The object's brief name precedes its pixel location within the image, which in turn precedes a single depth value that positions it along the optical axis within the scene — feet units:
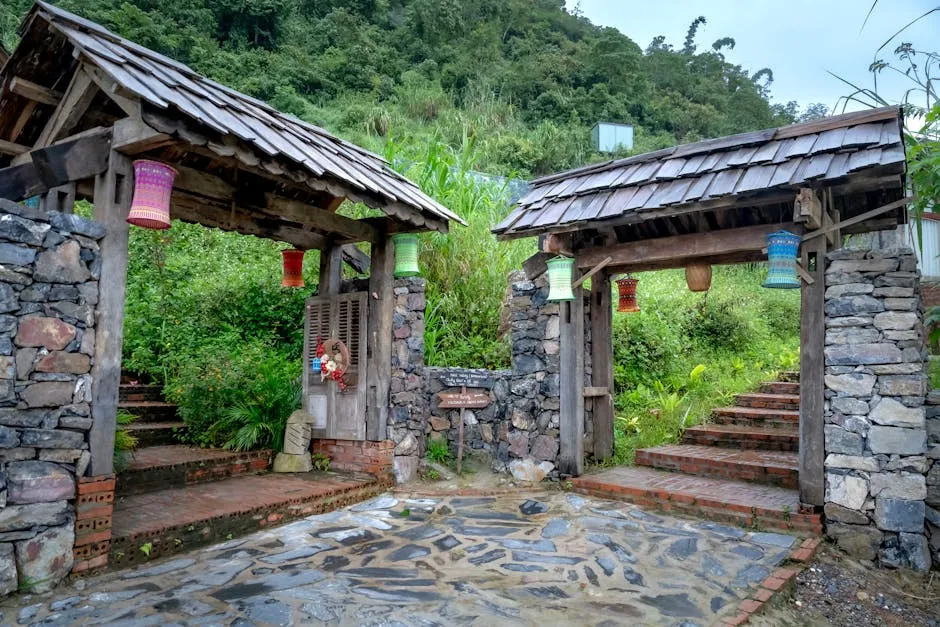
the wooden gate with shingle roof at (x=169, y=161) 14.76
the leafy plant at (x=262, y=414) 23.82
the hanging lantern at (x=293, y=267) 24.66
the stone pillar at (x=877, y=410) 16.71
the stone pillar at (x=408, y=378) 23.61
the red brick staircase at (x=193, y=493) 15.75
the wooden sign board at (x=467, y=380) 25.68
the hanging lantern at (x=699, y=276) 22.58
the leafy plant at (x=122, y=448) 17.75
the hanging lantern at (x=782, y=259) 17.97
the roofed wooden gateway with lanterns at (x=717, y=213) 17.98
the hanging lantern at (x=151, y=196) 14.67
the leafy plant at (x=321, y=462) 24.03
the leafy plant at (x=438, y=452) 25.59
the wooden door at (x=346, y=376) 23.39
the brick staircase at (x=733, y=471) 19.15
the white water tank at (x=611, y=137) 75.25
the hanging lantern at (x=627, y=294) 25.09
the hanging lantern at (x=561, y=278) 22.86
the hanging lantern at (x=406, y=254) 22.84
